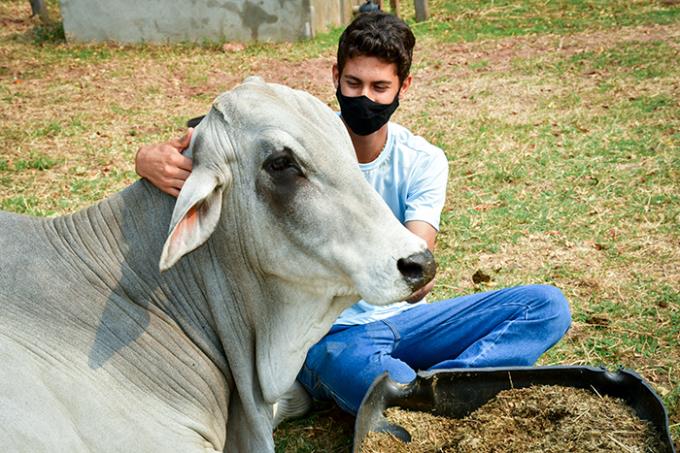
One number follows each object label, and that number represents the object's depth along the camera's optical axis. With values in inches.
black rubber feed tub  119.8
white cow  90.4
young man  128.8
